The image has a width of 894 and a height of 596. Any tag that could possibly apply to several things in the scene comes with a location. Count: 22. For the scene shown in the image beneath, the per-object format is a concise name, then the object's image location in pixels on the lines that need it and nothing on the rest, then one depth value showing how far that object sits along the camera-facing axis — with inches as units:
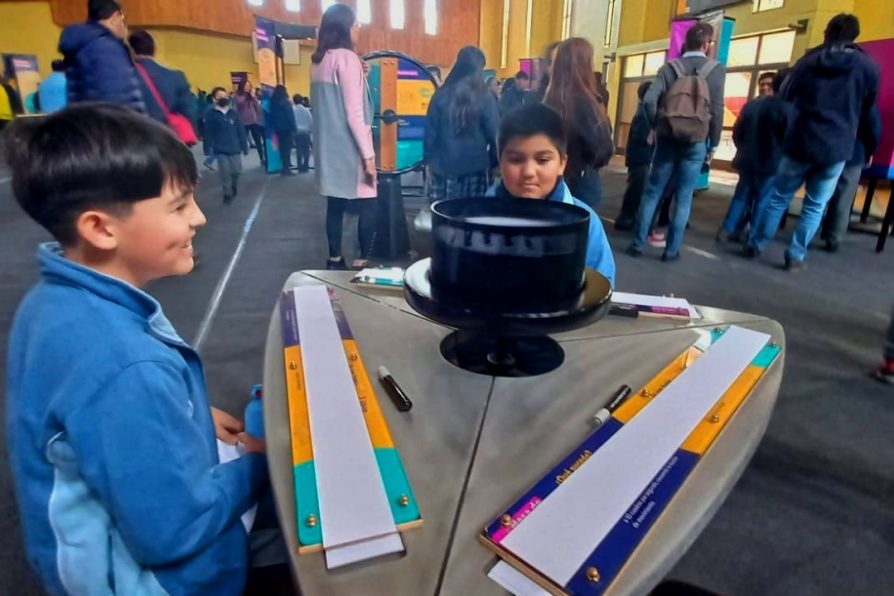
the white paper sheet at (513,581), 19.9
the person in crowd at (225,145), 221.3
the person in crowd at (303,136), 348.8
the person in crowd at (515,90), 231.9
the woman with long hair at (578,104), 114.9
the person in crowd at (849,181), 137.2
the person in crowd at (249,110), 371.2
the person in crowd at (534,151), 57.5
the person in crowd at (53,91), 214.1
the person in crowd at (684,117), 126.3
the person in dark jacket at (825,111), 124.0
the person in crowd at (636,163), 166.6
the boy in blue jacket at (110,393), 24.7
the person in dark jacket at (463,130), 131.0
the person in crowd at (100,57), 99.2
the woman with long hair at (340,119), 109.6
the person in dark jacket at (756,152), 153.7
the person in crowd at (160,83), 111.2
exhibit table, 20.9
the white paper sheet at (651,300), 46.3
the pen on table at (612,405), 30.0
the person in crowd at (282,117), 297.3
